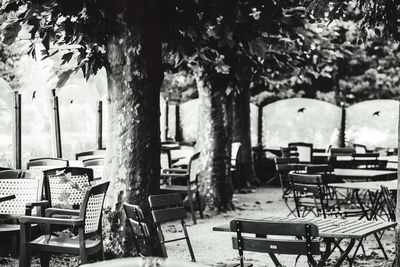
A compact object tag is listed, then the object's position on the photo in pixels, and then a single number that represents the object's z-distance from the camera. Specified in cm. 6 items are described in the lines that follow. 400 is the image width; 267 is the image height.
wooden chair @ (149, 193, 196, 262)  646
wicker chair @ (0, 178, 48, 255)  731
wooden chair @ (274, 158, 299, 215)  1257
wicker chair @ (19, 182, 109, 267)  626
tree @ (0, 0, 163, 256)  772
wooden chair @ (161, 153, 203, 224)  1178
